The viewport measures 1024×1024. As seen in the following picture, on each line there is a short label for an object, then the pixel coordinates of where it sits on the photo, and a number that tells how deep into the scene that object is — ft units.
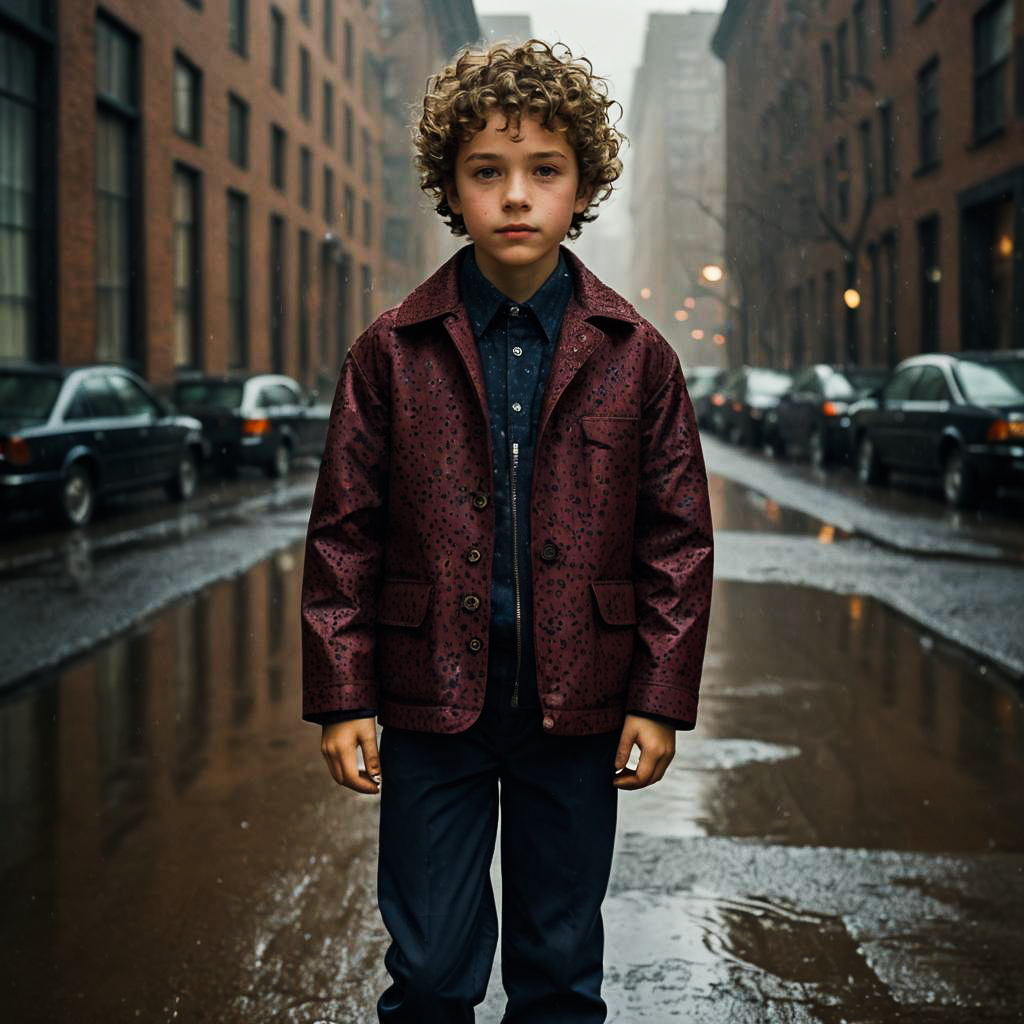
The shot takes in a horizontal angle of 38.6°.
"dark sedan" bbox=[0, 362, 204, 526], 40.14
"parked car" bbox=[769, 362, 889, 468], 68.95
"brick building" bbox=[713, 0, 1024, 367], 78.12
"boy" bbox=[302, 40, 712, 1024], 7.39
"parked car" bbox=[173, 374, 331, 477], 62.69
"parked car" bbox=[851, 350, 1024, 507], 44.78
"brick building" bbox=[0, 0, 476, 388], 65.77
